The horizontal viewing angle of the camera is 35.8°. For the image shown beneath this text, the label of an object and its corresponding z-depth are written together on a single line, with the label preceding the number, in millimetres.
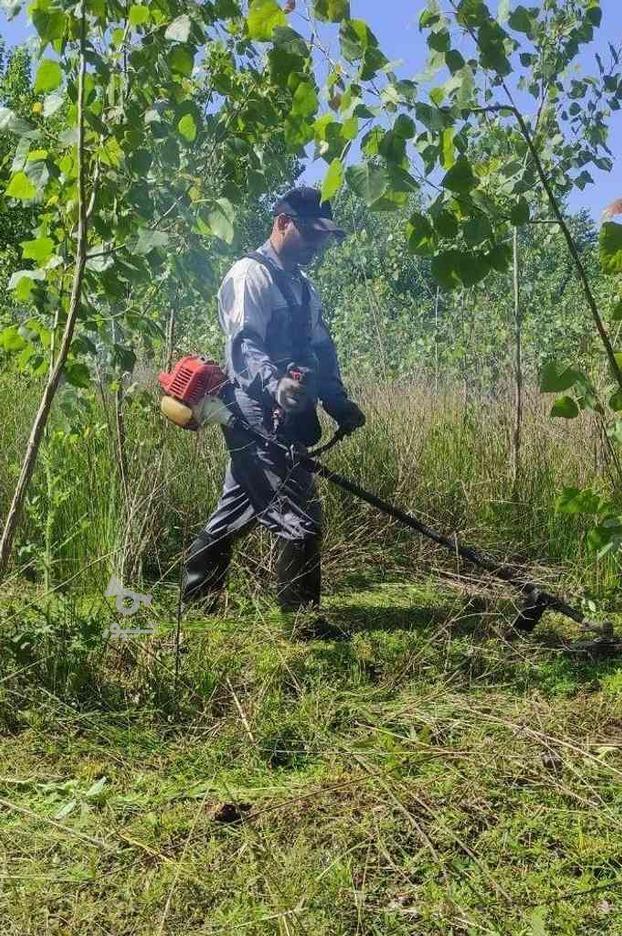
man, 3961
